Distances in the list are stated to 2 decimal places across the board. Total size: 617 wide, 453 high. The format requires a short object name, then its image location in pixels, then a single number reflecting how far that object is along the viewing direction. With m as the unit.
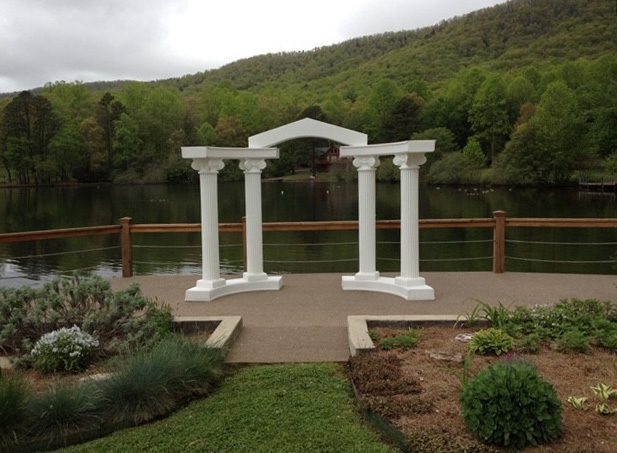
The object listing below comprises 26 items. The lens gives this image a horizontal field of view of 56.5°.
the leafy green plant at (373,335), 5.52
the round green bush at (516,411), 3.42
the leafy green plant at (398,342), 5.23
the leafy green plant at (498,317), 5.70
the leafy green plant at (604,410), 3.80
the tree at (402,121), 61.44
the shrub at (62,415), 3.82
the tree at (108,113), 67.19
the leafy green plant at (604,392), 4.01
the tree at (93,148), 64.88
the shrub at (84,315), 5.28
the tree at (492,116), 58.42
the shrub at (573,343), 4.98
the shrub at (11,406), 3.71
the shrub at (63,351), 4.84
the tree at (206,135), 65.88
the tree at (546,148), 47.81
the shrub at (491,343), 4.98
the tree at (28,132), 59.66
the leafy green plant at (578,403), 3.90
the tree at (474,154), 52.56
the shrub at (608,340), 5.03
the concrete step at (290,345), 5.34
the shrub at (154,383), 4.06
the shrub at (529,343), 5.02
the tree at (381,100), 67.56
